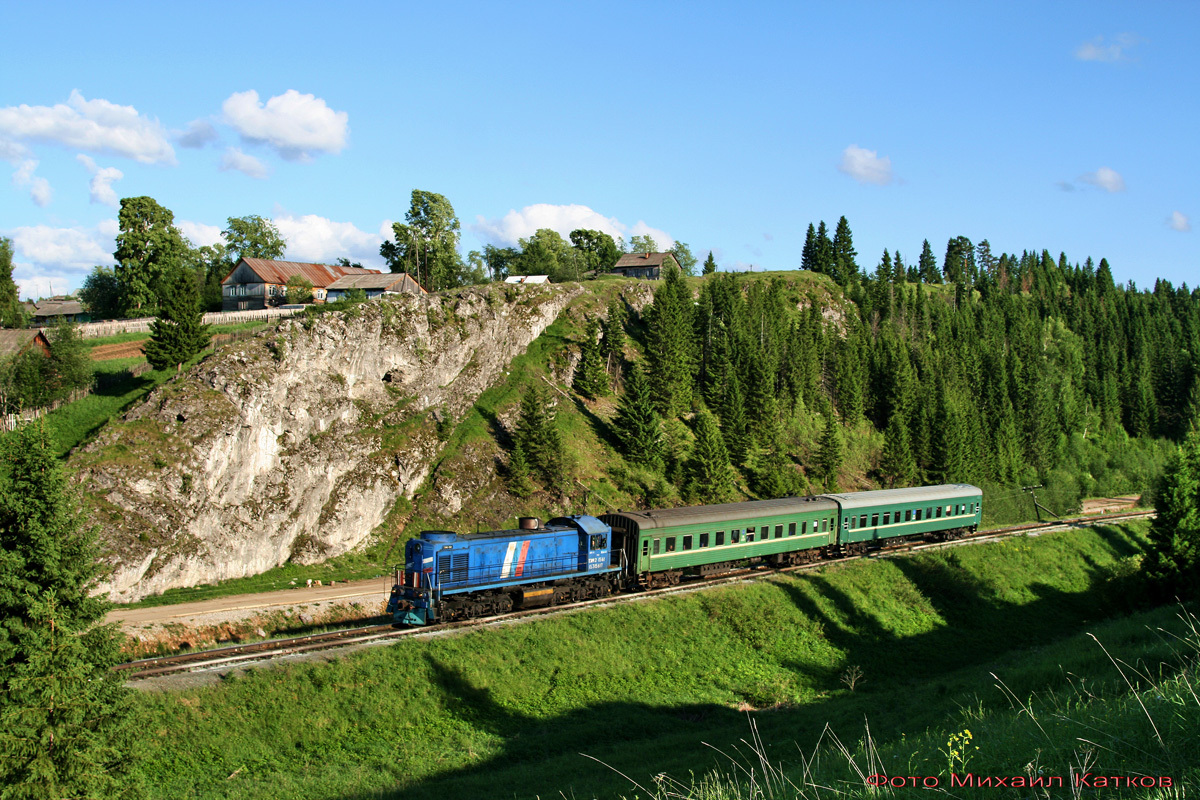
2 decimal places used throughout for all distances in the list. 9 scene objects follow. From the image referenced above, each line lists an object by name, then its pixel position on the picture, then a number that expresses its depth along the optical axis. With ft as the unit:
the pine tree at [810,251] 454.81
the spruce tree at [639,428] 203.92
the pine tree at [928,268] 637.30
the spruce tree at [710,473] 194.18
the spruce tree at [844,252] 439.22
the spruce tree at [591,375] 226.38
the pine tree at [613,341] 241.35
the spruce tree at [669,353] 233.35
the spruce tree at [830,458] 238.27
